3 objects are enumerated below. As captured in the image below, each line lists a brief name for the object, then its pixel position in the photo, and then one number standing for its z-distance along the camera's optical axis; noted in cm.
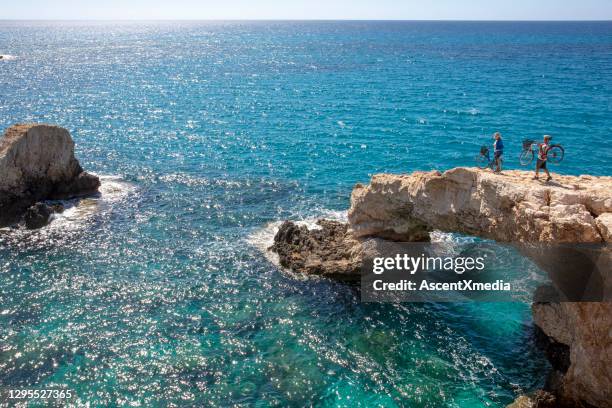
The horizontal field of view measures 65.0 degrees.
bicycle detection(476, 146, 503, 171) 2527
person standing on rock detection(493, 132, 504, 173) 2488
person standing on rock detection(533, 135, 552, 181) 2303
